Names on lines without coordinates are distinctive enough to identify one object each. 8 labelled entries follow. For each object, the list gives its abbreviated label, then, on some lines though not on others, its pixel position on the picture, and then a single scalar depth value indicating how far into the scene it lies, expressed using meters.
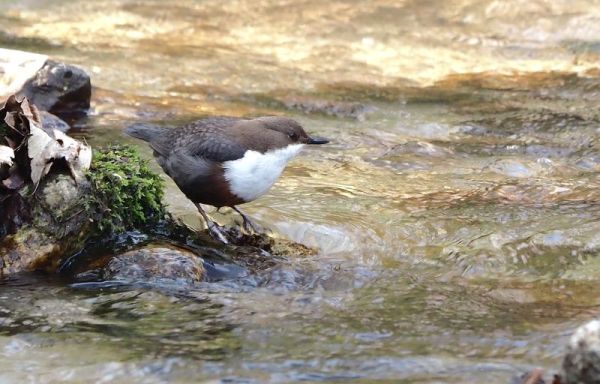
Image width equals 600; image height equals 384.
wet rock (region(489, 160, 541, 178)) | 12.73
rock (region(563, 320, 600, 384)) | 5.53
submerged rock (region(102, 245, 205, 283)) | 8.78
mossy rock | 8.86
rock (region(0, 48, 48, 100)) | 13.93
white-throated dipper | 9.79
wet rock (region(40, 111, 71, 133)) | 13.68
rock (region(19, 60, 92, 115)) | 14.52
